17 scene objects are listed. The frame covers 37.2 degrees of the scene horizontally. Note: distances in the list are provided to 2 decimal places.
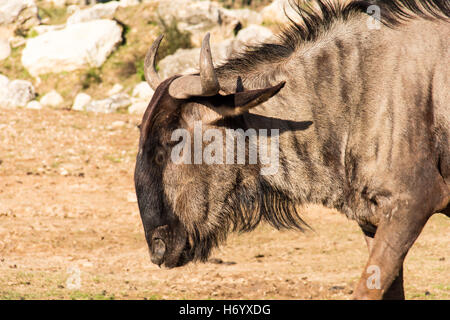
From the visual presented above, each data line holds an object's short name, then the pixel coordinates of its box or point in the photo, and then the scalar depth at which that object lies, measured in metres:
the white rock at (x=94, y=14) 20.67
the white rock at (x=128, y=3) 21.95
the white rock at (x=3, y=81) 17.36
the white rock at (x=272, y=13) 19.75
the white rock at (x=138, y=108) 15.74
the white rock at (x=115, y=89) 17.92
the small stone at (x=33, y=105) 16.59
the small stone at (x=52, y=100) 17.41
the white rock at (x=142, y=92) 16.84
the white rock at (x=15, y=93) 16.75
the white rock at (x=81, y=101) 17.00
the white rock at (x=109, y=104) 16.05
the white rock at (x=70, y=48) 19.02
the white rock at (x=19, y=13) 20.86
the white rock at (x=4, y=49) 19.97
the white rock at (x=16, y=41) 20.29
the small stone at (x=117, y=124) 13.60
